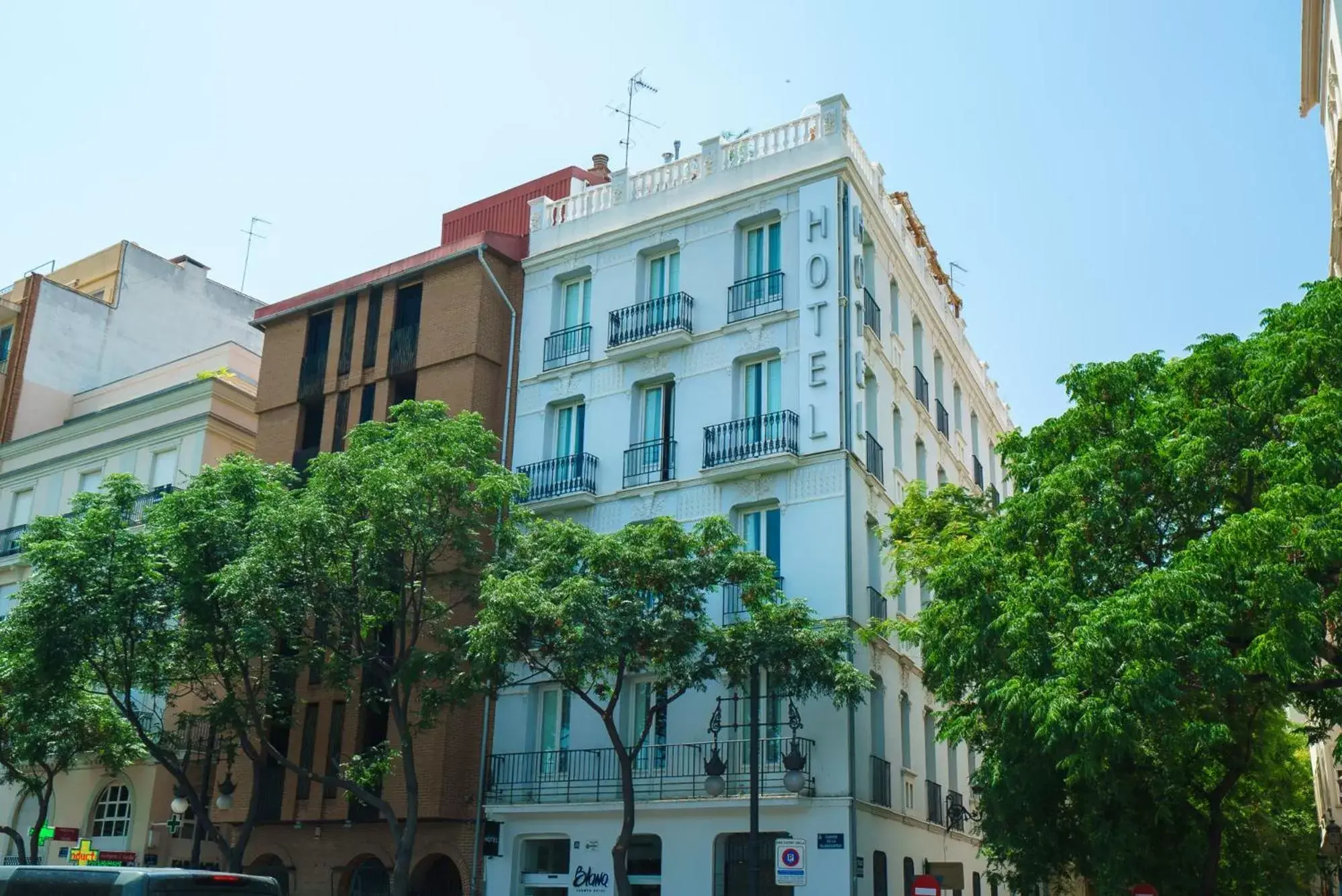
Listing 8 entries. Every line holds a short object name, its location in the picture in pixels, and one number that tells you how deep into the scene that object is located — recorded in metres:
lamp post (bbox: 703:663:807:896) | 20.22
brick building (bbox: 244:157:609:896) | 28.80
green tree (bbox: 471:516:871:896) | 22.45
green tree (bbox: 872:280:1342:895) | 16.14
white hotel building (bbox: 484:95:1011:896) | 25.45
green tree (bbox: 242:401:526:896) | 24.14
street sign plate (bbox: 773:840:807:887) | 19.80
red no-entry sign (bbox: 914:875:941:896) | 20.11
